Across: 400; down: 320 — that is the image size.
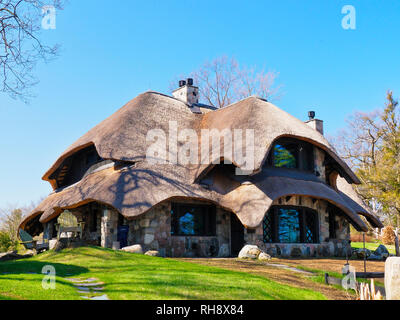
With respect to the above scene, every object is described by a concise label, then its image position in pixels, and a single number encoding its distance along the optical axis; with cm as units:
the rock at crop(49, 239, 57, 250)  1655
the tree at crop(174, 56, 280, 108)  3759
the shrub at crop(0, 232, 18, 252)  2548
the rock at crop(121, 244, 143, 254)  1436
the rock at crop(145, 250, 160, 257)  1455
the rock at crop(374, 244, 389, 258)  1966
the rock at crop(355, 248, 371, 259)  1939
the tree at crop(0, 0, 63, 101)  1440
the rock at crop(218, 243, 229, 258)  1725
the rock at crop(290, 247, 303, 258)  1802
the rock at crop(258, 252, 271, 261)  1465
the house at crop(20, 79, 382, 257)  1661
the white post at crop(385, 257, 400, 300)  792
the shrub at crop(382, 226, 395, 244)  2974
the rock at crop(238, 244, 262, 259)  1500
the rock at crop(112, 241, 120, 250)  1608
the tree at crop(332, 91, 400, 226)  3089
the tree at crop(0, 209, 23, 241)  3312
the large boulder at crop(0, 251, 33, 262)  1606
